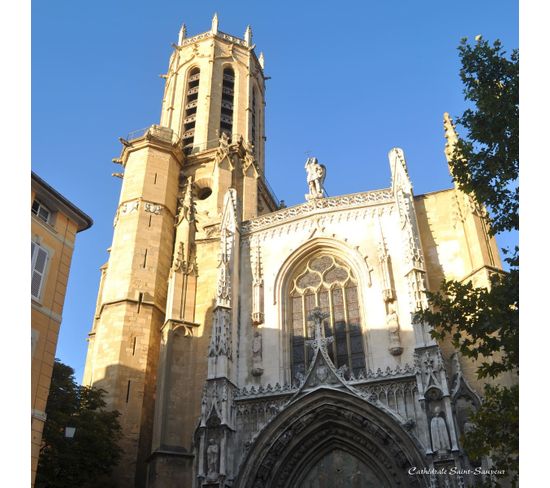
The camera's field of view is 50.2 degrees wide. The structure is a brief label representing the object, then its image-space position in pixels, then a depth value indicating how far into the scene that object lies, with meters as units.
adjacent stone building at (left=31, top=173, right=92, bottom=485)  12.47
